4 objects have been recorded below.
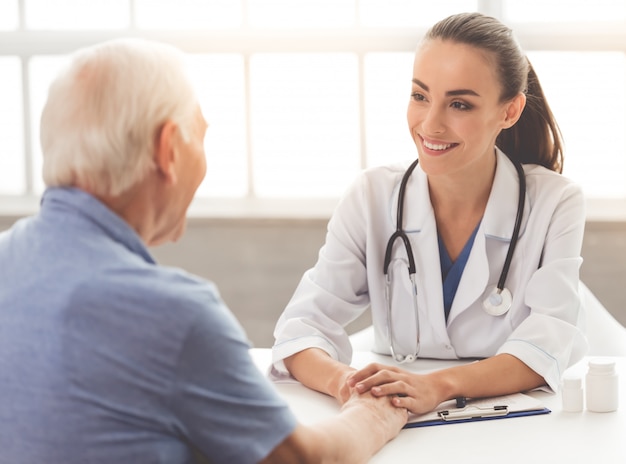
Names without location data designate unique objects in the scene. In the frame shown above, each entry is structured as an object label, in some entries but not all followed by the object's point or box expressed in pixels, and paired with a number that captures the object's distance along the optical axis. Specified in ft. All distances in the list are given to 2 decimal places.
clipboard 6.35
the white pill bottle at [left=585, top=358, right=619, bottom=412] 6.41
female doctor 7.13
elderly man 4.88
